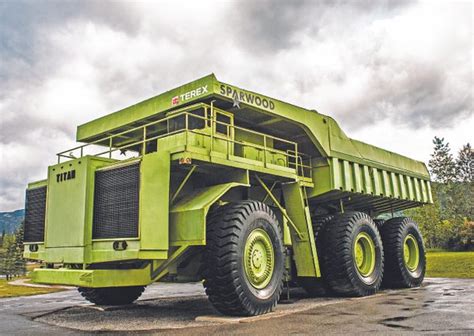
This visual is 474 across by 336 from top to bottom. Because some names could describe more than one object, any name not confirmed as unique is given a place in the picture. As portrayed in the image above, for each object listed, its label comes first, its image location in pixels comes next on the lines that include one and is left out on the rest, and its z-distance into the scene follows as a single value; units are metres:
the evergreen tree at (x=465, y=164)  70.00
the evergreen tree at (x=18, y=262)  54.72
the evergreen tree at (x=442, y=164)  68.81
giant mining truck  7.88
